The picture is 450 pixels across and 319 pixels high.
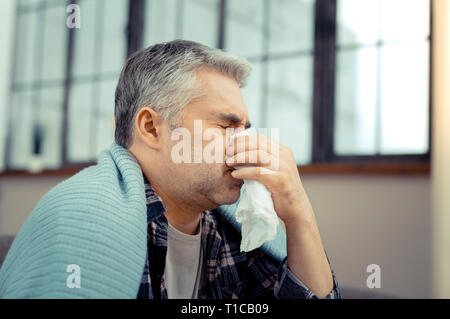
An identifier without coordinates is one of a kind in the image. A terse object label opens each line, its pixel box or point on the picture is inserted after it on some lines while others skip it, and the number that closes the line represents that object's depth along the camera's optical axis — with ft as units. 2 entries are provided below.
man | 2.28
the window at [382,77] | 6.16
